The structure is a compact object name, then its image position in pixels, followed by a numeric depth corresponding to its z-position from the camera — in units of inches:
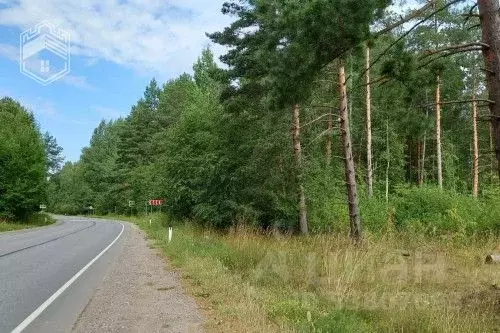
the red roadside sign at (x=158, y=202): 1459.9
